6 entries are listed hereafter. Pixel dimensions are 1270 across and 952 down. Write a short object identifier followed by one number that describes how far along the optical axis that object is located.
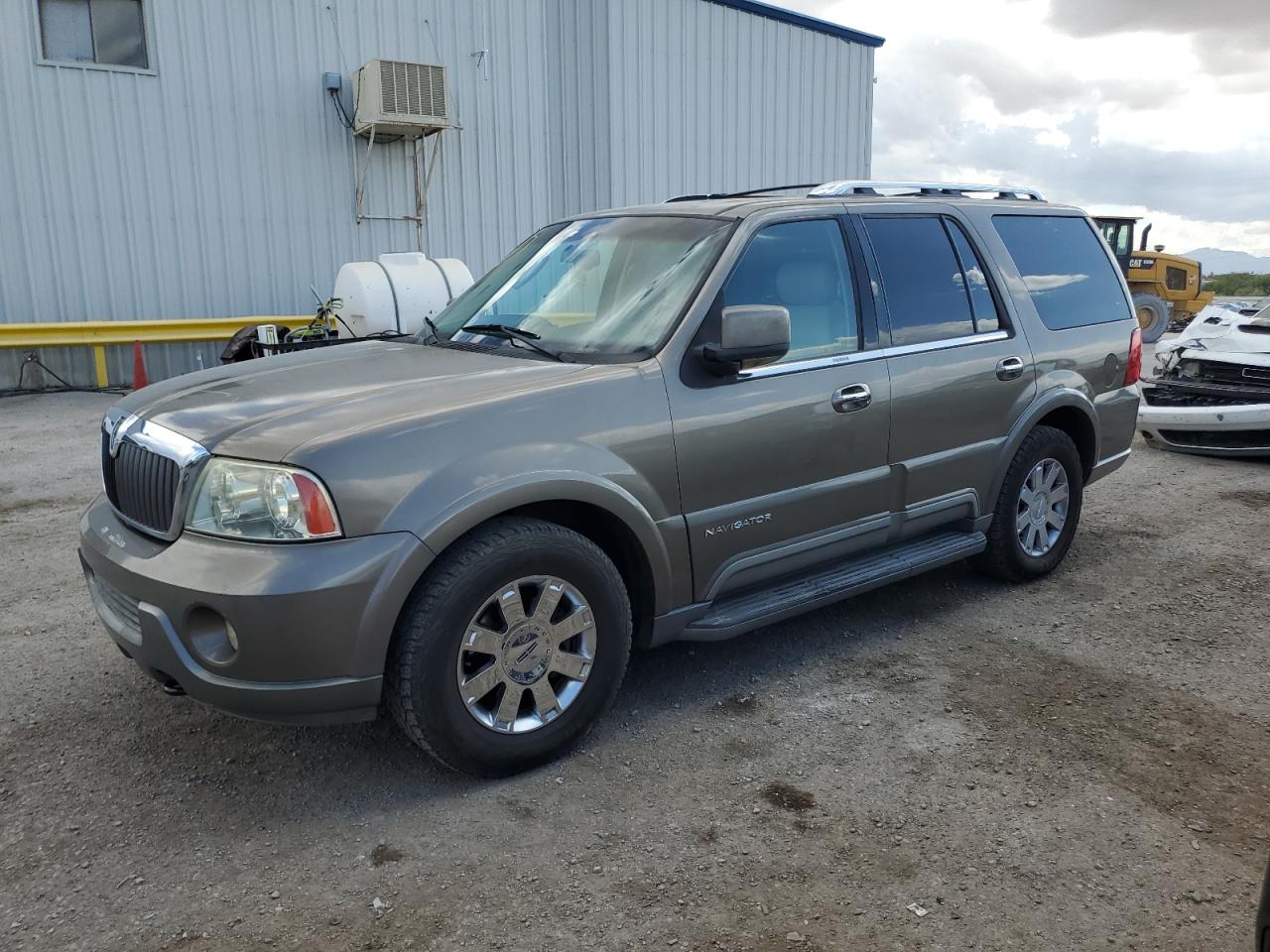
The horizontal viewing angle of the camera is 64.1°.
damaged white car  7.96
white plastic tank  11.37
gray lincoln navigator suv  2.84
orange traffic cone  11.96
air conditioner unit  12.85
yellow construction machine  19.67
